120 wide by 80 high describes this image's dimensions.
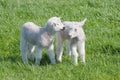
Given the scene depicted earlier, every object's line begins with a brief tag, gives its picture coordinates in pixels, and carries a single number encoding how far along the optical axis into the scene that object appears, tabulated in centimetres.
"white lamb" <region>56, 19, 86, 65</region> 1294
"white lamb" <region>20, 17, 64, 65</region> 1289
